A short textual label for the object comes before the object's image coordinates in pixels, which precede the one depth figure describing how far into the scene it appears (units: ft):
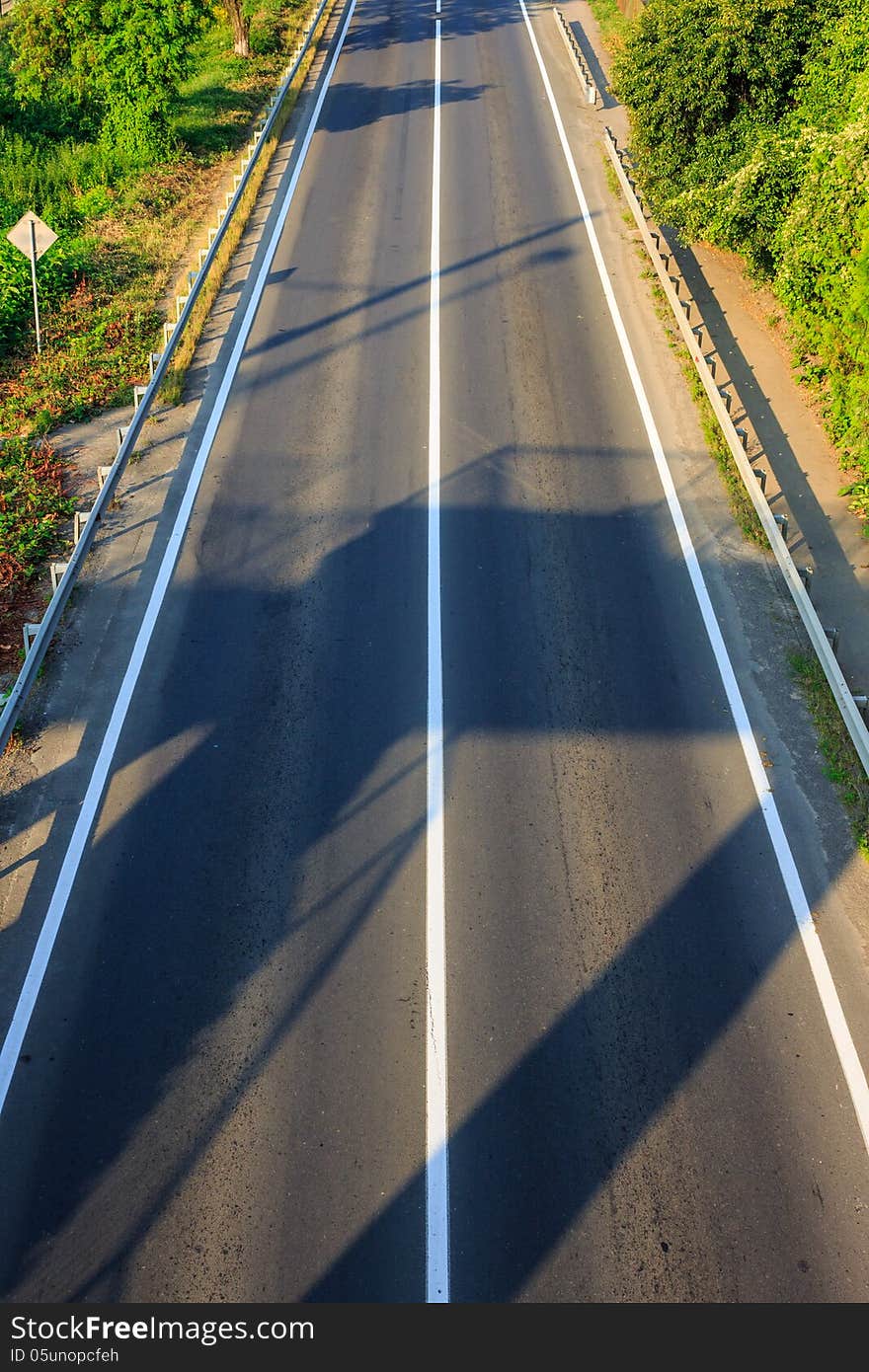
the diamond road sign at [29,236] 66.13
